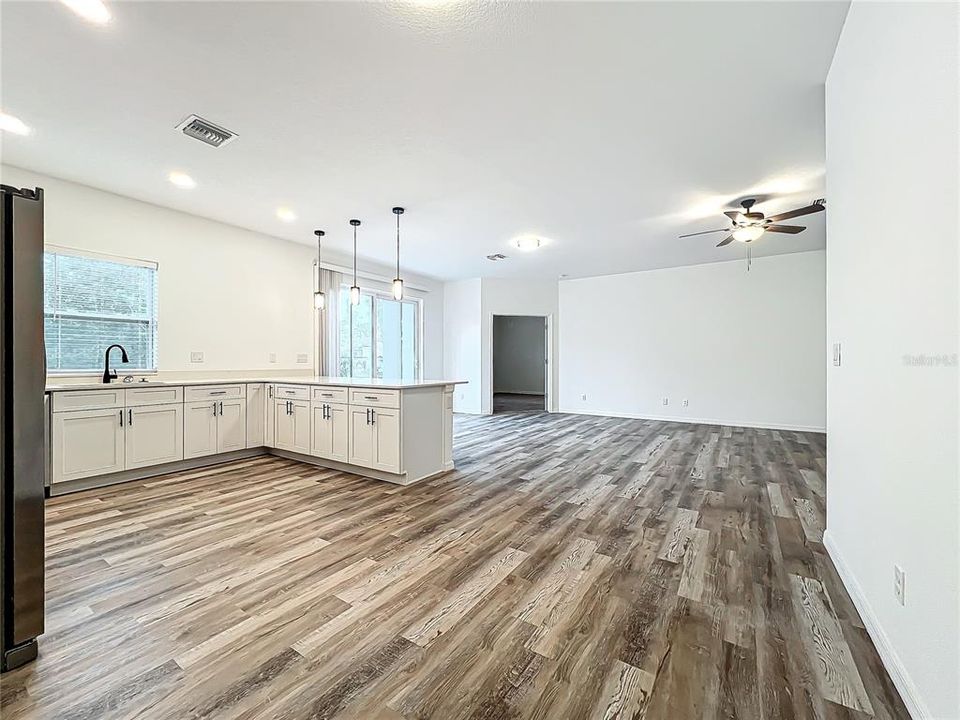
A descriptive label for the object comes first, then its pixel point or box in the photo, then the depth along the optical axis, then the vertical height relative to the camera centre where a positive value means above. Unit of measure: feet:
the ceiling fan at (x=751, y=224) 14.26 +4.74
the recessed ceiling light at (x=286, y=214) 15.67 +5.63
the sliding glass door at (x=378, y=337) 22.50 +1.37
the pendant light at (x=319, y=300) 16.80 +2.46
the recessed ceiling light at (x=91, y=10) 6.55 +5.64
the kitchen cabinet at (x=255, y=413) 15.94 -2.07
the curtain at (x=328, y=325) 20.94 +1.75
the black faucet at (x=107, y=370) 13.46 -0.32
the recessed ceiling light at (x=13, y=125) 9.68 +5.66
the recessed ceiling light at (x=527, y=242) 19.30 +5.59
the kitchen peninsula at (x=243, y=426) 11.88 -2.18
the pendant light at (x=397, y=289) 14.83 +2.53
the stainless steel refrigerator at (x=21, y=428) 5.03 -0.84
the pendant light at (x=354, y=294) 15.64 +2.47
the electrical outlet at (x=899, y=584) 4.81 -2.68
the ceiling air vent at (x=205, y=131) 9.81 +5.63
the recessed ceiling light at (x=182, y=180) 12.67 +5.66
